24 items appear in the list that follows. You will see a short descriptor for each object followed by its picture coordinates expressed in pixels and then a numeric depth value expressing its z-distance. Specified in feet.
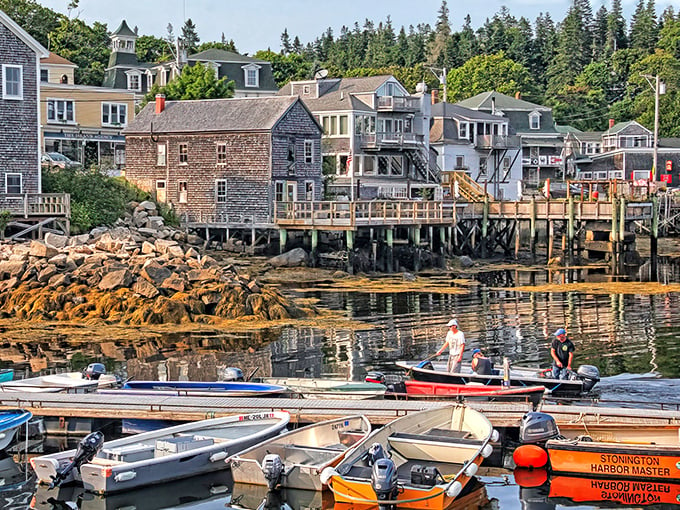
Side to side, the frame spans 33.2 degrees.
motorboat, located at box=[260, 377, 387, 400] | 76.33
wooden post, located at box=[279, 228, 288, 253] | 180.96
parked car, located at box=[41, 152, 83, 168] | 212.80
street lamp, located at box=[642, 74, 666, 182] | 229.78
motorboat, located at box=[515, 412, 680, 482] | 61.26
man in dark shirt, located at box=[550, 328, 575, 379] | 80.74
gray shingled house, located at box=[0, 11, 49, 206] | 153.69
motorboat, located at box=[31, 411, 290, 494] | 59.82
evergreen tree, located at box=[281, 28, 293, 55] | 540.11
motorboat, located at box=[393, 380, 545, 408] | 73.72
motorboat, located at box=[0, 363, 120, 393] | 78.12
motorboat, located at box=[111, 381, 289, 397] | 75.62
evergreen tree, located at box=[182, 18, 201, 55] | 447.01
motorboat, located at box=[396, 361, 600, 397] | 78.33
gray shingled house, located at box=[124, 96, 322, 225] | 190.80
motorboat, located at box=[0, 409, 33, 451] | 66.80
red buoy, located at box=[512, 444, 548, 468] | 64.23
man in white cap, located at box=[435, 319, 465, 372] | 79.68
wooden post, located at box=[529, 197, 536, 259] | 192.03
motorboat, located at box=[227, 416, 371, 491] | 59.47
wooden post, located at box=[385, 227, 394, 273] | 176.24
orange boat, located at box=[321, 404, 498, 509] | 55.31
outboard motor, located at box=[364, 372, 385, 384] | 81.15
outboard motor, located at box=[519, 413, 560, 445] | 64.13
